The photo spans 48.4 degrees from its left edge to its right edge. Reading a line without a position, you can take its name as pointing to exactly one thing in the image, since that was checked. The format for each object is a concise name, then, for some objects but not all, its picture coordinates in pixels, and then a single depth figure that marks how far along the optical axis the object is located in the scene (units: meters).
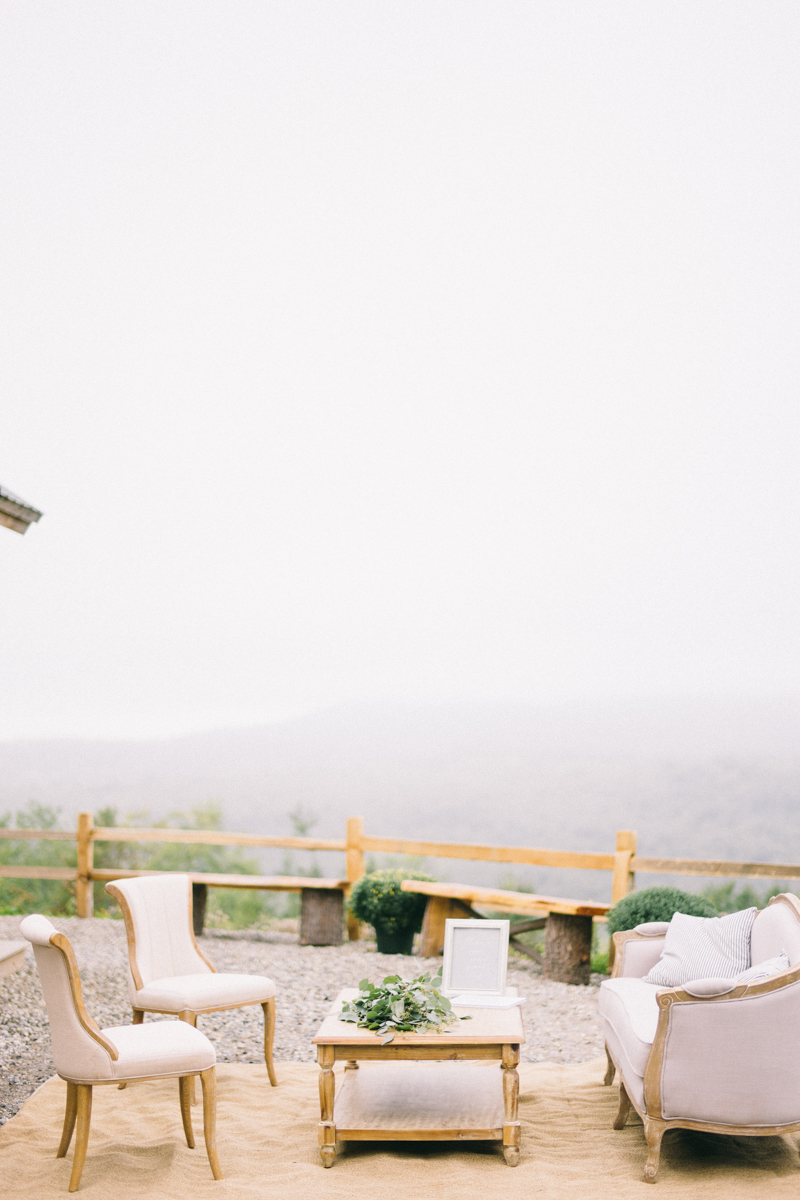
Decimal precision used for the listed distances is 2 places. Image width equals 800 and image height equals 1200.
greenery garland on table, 3.44
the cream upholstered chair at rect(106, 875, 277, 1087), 3.95
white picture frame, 4.03
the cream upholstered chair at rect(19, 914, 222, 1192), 3.03
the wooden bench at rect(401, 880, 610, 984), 6.28
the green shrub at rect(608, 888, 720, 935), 5.32
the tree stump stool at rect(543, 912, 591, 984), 6.34
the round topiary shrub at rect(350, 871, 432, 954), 7.16
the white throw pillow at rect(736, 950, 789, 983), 3.31
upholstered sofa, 3.03
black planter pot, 7.23
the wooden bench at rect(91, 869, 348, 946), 7.59
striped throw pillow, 3.91
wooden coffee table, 3.32
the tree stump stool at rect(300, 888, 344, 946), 7.61
